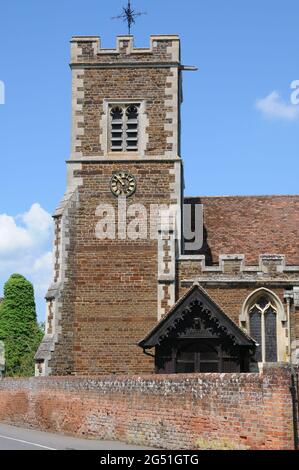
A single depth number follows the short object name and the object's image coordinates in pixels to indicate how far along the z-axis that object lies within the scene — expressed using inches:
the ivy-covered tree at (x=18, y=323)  1915.6
